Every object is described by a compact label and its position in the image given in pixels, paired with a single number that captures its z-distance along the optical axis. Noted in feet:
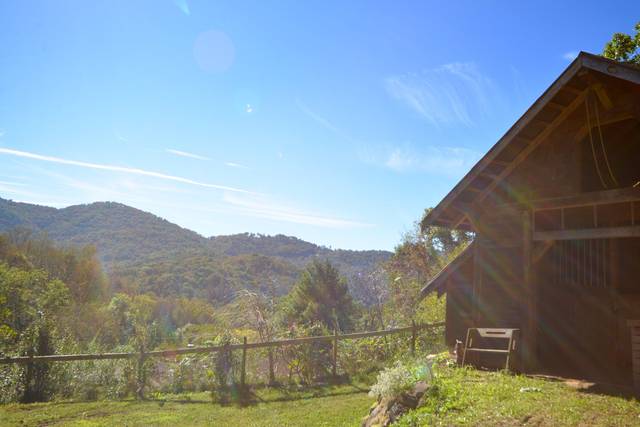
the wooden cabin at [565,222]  29.78
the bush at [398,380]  28.23
